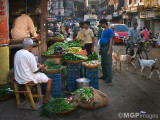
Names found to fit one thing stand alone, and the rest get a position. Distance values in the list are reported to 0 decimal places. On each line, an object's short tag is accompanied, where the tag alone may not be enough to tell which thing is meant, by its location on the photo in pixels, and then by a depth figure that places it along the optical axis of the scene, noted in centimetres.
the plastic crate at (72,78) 665
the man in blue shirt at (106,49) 733
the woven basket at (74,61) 654
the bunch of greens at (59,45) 834
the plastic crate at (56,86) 590
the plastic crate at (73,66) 663
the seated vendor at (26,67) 505
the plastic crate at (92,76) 664
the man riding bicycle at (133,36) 1111
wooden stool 519
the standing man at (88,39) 921
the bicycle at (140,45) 1155
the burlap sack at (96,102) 521
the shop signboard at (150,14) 2269
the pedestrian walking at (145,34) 1881
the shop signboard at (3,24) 690
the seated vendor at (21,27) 785
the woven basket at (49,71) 583
